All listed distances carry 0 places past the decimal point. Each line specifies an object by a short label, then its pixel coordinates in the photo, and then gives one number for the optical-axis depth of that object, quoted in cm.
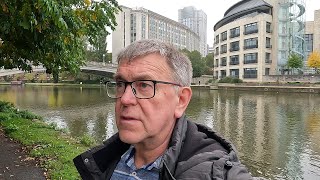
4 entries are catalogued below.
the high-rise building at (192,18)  13695
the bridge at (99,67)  3508
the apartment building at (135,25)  6582
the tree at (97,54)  5790
